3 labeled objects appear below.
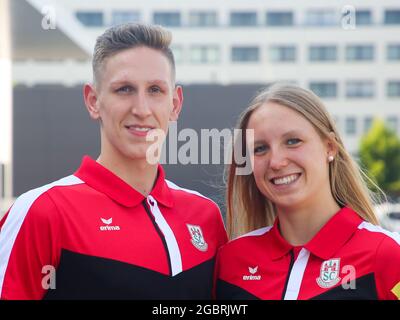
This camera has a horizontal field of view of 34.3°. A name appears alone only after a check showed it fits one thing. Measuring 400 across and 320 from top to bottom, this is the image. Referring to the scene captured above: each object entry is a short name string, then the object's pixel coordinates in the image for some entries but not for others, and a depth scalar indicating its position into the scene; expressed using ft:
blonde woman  7.61
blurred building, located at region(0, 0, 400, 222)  115.55
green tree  109.70
